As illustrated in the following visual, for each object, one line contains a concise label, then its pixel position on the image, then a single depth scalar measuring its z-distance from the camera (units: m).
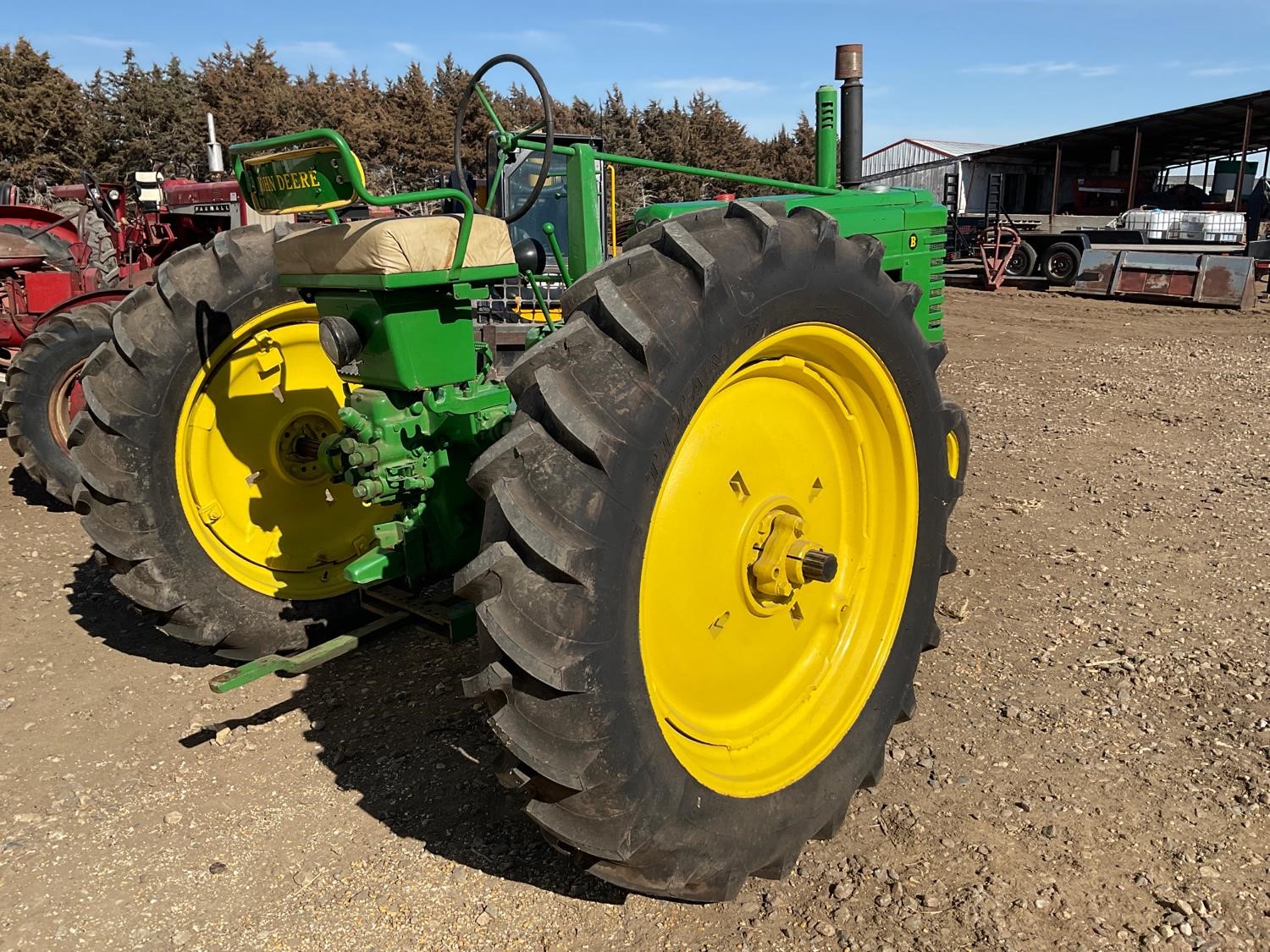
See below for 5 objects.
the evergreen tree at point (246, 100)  34.31
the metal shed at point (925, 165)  29.84
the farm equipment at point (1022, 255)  17.33
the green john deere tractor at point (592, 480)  1.74
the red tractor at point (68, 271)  5.64
